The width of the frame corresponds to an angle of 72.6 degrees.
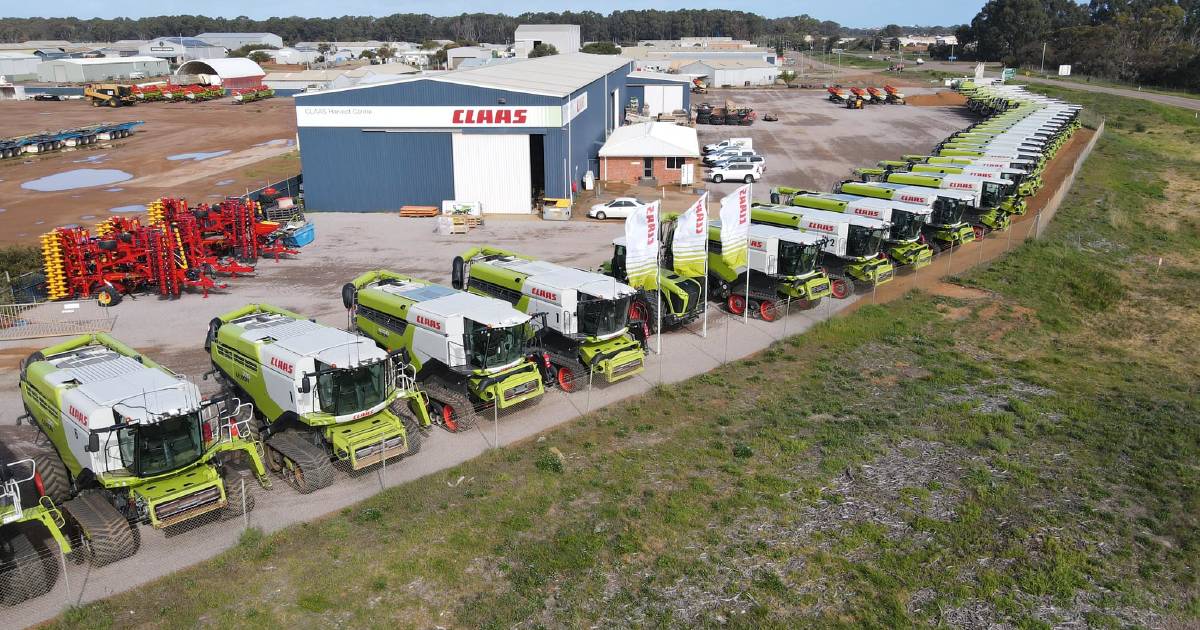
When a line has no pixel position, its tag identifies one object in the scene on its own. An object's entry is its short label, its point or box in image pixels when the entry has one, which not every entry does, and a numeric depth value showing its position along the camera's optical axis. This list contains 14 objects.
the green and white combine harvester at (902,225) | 27.48
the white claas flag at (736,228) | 21.70
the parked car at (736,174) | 44.38
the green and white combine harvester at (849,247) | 25.47
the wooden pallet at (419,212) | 36.72
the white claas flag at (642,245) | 19.48
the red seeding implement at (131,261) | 25.16
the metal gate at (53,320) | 22.88
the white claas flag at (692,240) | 20.98
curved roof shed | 103.25
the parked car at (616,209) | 36.28
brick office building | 43.94
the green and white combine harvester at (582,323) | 18.47
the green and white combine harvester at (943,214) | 29.80
